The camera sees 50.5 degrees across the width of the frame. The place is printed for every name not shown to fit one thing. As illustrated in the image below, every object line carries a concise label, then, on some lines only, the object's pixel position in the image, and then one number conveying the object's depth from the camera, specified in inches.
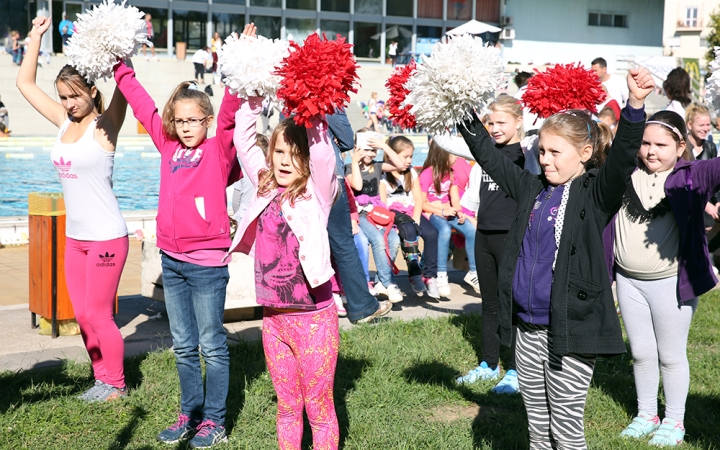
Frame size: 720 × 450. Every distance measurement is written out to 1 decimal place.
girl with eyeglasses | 165.5
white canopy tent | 1135.6
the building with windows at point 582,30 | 1894.7
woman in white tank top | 189.2
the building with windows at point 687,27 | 2191.2
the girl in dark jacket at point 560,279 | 133.4
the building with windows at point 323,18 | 1469.0
